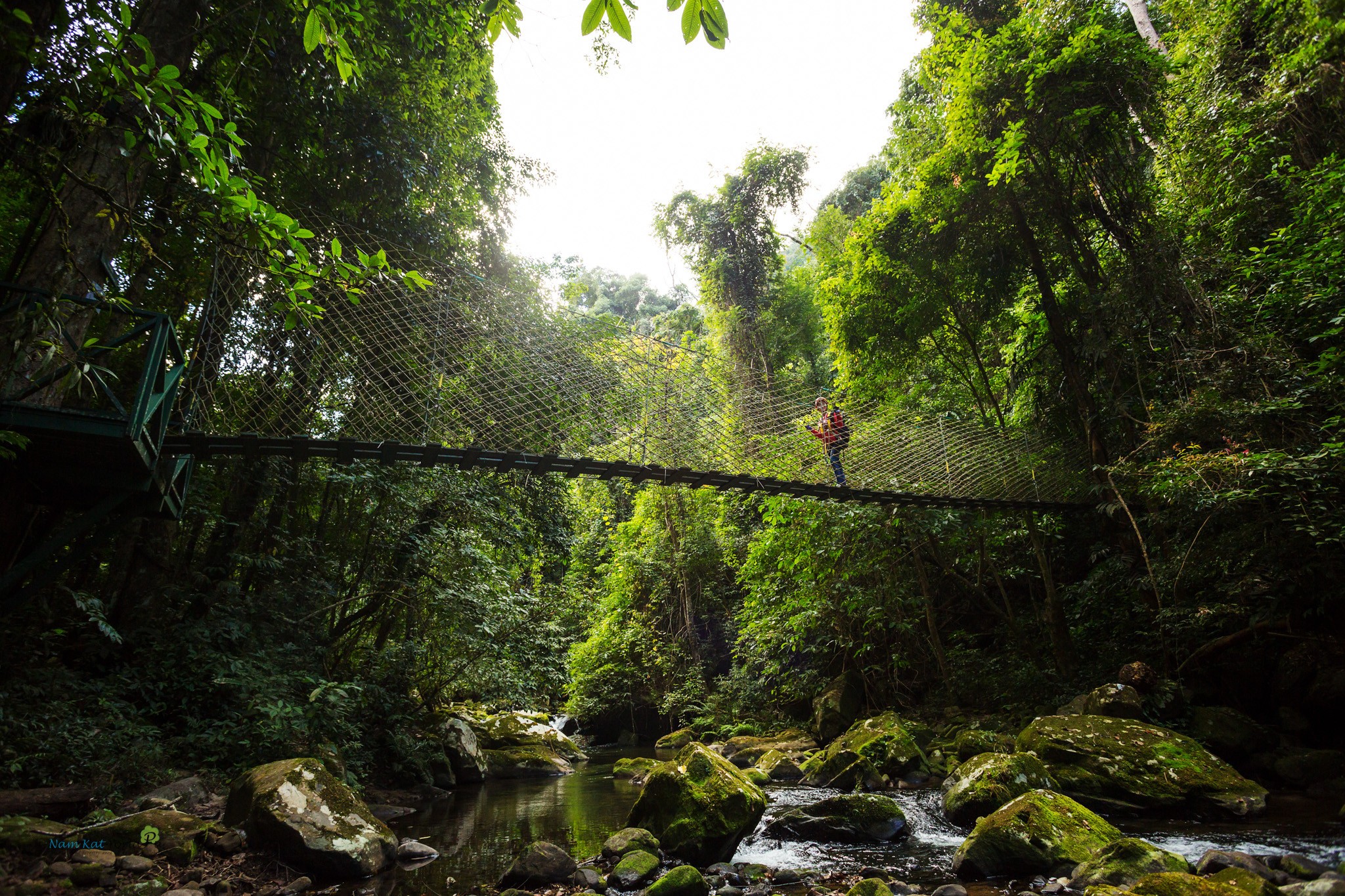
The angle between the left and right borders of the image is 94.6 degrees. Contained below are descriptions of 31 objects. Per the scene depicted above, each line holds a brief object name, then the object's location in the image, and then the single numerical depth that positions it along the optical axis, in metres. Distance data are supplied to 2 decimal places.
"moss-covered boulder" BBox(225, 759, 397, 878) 2.71
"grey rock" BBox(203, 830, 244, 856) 2.65
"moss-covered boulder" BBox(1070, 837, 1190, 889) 2.24
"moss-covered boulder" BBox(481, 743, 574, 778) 6.36
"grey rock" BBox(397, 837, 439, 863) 3.13
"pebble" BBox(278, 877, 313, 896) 2.53
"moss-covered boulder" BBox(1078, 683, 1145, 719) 3.84
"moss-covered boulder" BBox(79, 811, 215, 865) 2.45
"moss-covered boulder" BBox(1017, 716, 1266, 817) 3.08
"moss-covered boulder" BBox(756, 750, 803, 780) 5.16
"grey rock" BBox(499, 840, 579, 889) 2.75
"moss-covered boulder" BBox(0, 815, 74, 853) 2.24
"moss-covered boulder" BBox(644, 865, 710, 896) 2.48
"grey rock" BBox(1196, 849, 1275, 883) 2.20
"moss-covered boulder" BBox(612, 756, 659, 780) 5.83
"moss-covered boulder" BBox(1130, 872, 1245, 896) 1.85
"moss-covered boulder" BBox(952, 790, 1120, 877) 2.51
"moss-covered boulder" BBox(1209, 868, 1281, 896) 1.86
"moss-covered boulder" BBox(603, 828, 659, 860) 2.99
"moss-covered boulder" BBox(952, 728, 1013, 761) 4.39
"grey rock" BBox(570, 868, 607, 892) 2.69
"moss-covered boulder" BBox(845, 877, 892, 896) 2.28
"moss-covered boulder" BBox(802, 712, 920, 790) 4.45
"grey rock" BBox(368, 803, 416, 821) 4.11
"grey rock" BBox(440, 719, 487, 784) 5.78
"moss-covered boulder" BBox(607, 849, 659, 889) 2.71
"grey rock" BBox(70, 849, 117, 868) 2.26
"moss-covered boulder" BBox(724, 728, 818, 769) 5.86
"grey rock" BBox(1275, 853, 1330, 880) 2.13
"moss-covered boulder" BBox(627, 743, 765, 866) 3.01
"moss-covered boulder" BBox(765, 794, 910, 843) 3.27
